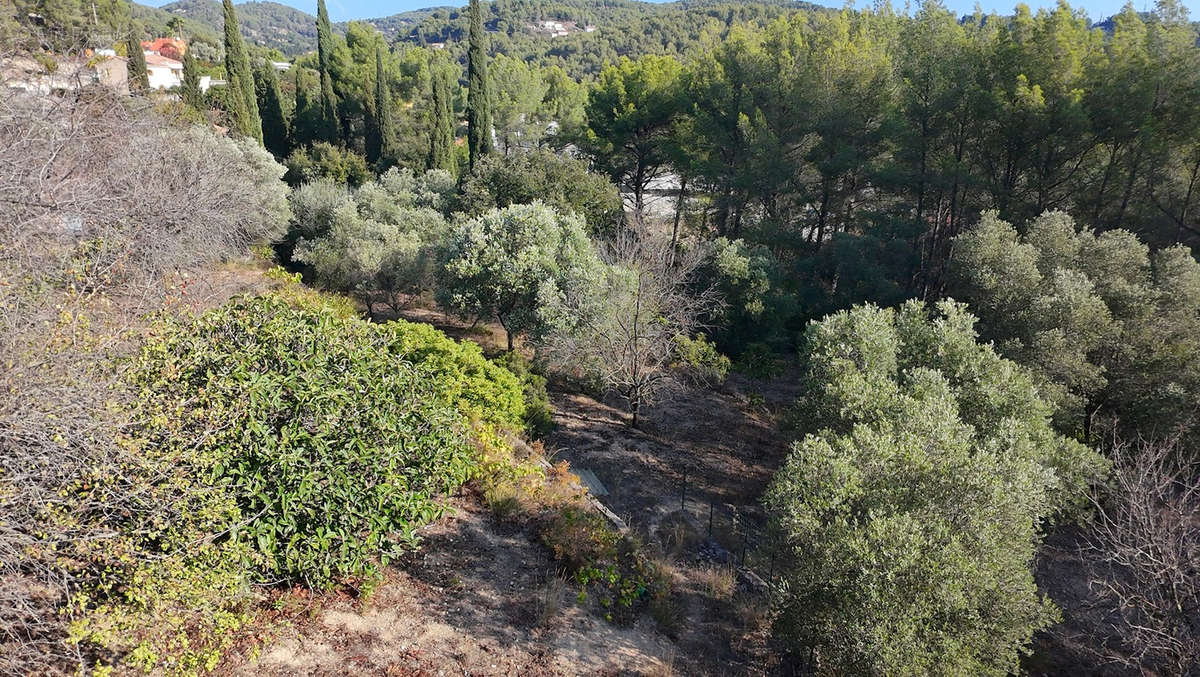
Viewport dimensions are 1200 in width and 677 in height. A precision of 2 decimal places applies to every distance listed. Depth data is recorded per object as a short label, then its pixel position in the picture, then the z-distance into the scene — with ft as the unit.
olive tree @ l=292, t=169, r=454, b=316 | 62.44
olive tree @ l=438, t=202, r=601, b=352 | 49.47
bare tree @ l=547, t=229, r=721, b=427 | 47.16
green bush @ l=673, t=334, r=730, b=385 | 51.52
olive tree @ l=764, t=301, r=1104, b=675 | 20.26
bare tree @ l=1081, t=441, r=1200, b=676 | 22.25
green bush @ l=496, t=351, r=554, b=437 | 42.98
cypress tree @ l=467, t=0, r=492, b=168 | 88.63
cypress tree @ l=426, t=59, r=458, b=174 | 94.12
